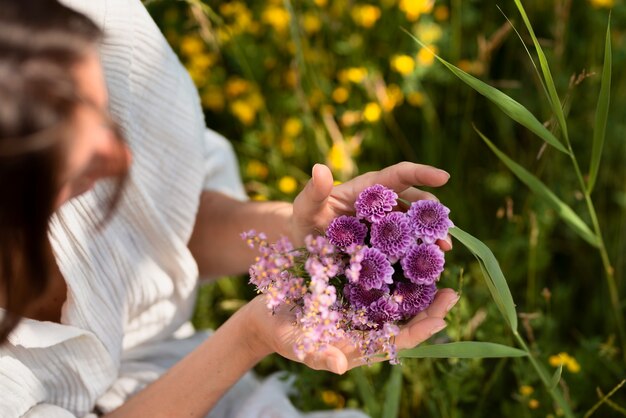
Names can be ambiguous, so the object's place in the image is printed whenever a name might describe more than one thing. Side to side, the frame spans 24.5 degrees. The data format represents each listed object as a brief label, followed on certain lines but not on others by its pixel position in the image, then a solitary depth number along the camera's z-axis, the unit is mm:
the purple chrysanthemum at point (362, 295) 1156
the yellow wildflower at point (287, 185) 1697
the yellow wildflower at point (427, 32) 1723
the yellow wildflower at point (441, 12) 1822
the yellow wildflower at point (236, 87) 1887
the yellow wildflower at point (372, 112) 1704
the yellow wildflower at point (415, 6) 1686
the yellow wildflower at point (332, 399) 1548
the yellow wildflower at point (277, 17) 1840
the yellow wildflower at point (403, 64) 1682
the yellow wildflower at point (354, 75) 1722
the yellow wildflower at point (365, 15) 1763
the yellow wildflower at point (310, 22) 1843
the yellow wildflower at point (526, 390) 1424
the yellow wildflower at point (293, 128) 1804
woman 1129
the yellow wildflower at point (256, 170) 1831
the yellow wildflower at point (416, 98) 1769
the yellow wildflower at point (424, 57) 1708
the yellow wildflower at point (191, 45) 1914
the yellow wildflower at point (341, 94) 1801
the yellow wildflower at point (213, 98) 1930
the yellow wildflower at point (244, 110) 1835
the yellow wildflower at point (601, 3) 1707
